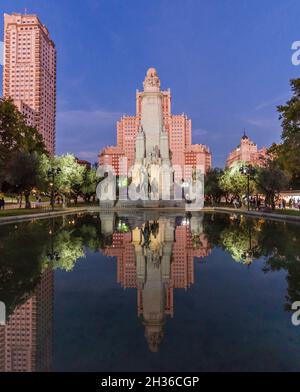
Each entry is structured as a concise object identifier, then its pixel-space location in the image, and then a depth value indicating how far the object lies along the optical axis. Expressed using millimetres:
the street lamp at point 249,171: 44781
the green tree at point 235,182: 58053
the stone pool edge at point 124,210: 27928
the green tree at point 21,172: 37125
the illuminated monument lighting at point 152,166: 59438
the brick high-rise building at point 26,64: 159875
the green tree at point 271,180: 41125
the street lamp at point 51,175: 43838
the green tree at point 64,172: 50278
